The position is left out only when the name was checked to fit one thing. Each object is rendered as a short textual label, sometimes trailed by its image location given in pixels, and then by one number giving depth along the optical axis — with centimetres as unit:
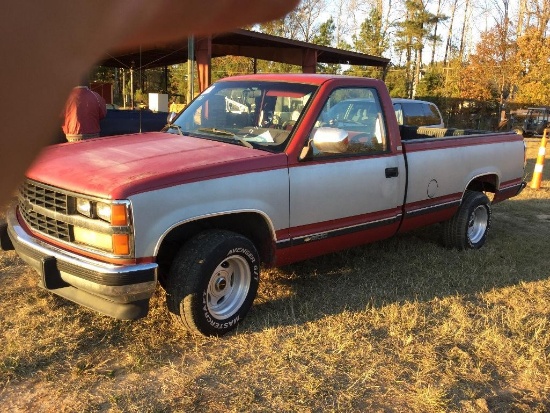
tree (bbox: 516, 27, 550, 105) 3156
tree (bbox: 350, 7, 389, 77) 3528
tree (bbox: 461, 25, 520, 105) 3291
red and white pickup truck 324
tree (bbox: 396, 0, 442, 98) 3731
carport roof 1725
